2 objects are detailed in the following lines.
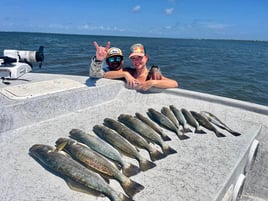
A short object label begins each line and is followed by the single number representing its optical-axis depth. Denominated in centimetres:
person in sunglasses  400
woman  439
